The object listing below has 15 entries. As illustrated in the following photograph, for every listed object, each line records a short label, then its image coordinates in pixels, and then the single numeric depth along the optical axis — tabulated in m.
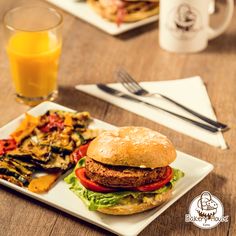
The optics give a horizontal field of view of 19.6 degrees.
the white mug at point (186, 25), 1.13
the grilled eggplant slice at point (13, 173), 0.82
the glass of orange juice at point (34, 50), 1.02
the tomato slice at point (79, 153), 0.86
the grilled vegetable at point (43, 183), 0.81
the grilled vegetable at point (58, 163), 0.85
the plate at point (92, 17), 1.25
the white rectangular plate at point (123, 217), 0.75
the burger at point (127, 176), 0.76
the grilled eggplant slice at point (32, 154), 0.85
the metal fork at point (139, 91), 0.98
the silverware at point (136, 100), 0.97
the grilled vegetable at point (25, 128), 0.90
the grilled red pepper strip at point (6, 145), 0.88
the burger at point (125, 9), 1.25
